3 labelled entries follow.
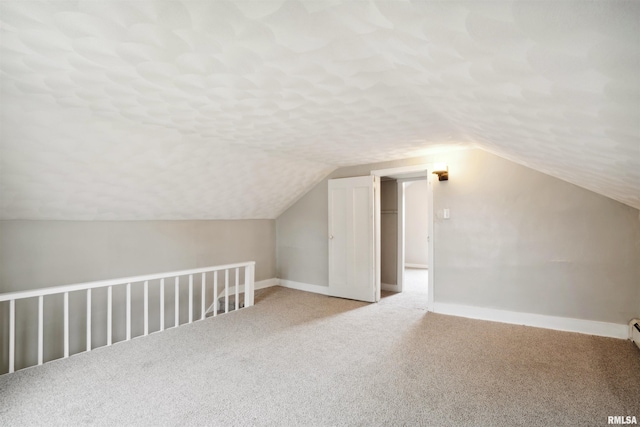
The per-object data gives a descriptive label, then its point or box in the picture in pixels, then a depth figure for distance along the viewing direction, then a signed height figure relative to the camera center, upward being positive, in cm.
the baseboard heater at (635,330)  288 -103
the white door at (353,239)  470 -28
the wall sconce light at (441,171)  401 +62
